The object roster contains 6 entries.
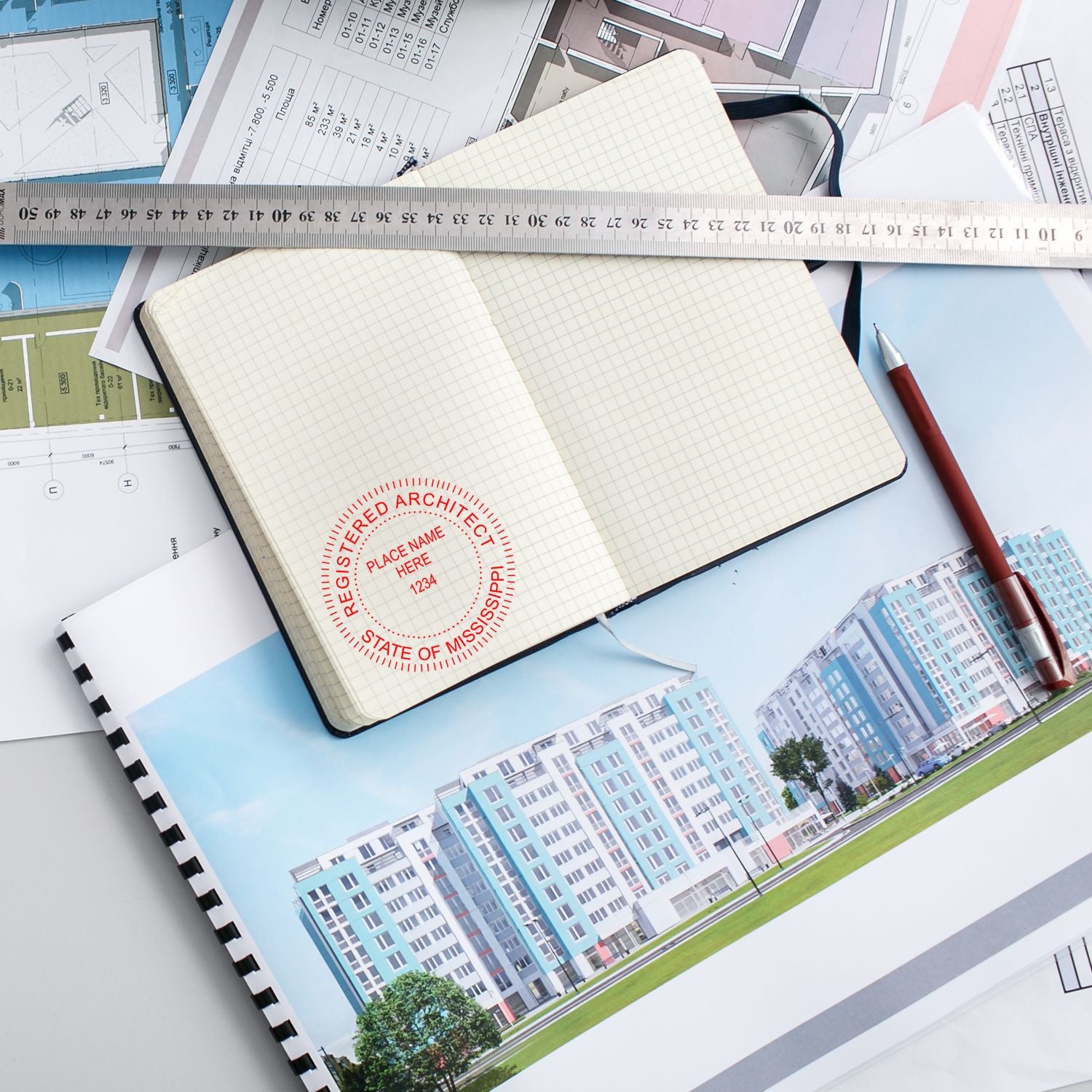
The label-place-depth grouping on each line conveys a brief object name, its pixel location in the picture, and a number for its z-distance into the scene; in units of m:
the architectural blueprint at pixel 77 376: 0.80
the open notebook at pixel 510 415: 0.74
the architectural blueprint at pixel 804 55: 0.84
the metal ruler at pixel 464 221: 0.78
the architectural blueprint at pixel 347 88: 0.83
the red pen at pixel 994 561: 0.81
